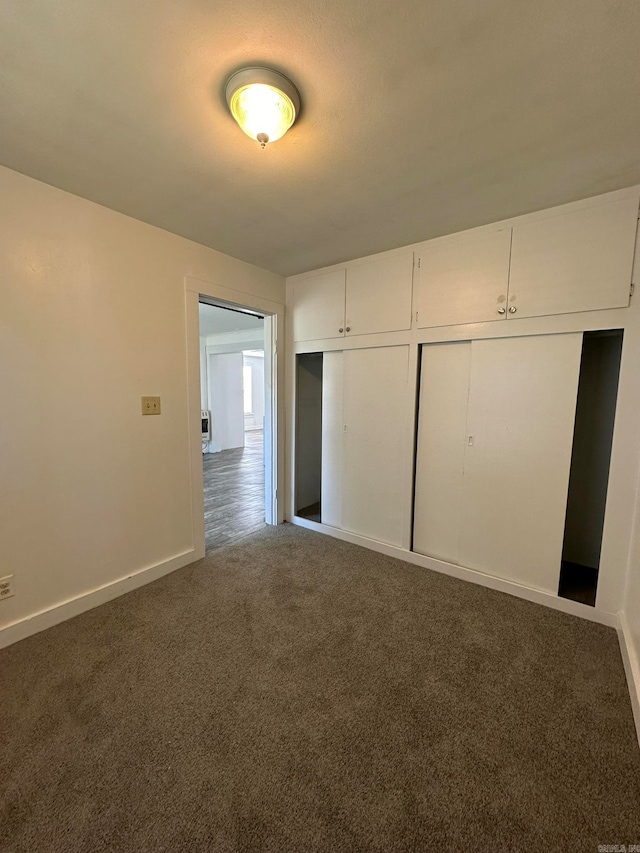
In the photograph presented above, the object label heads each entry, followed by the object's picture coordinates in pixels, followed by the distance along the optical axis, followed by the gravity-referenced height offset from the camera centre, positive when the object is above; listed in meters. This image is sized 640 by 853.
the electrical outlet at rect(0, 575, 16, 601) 1.81 -1.08
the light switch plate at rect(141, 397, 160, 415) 2.36 -0.12
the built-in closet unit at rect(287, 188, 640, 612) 2.03 +0.02
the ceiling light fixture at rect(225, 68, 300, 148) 1.18 +1.05
